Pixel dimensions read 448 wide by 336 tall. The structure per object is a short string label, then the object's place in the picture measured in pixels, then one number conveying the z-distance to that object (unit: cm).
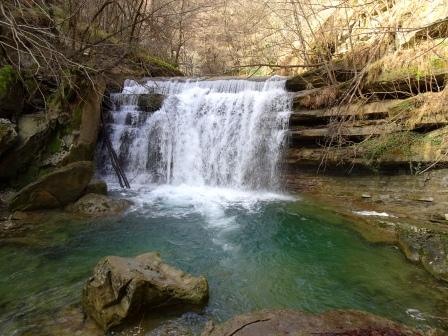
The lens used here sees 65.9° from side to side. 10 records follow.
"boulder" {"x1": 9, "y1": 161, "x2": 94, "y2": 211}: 632
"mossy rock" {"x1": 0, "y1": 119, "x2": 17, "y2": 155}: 637
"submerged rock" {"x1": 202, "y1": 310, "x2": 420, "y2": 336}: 254
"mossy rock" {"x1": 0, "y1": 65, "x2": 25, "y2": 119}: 655
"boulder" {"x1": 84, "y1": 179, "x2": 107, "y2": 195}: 736
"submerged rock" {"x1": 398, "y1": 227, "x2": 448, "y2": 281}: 438
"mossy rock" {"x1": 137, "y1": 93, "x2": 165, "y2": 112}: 1010
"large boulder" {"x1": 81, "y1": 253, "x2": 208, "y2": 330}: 319
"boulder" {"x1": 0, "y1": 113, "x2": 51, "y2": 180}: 683
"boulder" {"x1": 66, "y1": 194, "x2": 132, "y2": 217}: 665
